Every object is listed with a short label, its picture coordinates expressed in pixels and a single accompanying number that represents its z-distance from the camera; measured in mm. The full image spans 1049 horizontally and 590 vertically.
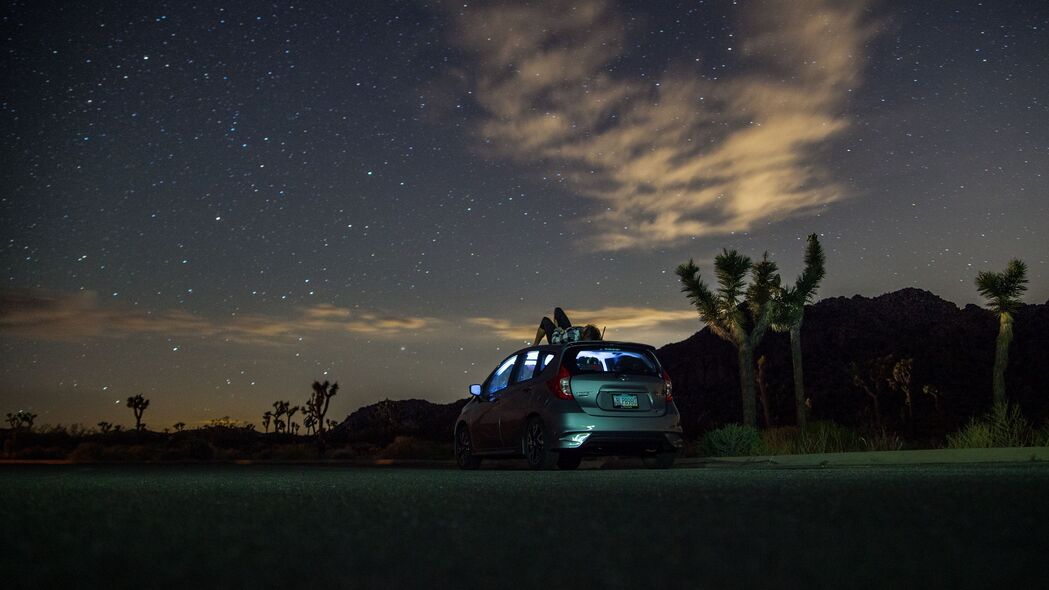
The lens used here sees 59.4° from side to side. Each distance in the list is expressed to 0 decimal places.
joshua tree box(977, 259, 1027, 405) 36719
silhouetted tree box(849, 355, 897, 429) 57250
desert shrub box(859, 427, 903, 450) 19688
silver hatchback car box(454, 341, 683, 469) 12273
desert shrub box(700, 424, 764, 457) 20516
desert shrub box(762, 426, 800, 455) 20744
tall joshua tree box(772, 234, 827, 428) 33469
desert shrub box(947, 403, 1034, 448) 18250
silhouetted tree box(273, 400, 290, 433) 96938
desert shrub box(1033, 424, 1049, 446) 17372
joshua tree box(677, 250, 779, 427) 32094
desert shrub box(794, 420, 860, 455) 21056
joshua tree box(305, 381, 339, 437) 53156
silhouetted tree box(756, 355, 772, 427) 46169
